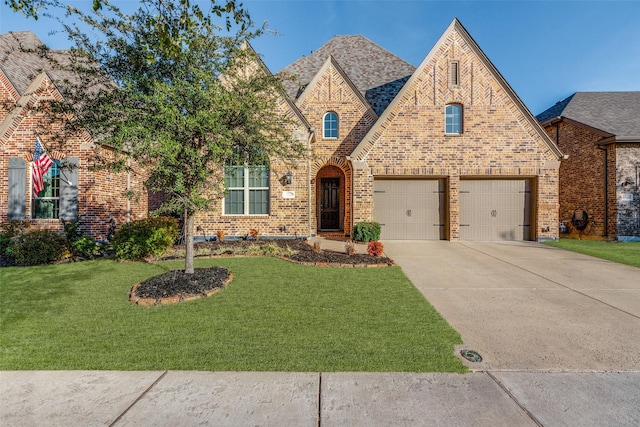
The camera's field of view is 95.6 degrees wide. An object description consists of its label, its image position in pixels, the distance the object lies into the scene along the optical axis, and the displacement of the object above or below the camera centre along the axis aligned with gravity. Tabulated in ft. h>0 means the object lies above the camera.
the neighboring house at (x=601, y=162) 40.91 +7.61
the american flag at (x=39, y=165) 24.80 +4.07
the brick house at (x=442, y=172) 36.96 +5.25
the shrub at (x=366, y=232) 35.53 -2.41
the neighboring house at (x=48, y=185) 30.86 +2.92
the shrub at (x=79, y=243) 27.91 -3.07
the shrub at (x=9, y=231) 28.17 -2.02
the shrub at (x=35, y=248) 25.12 -3.23
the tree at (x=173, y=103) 15.01 +6.01
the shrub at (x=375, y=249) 26.30 -3.33
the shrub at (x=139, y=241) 25.95 -2.62
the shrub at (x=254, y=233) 35.27 -2.61
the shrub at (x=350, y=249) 26.61 -3.43
